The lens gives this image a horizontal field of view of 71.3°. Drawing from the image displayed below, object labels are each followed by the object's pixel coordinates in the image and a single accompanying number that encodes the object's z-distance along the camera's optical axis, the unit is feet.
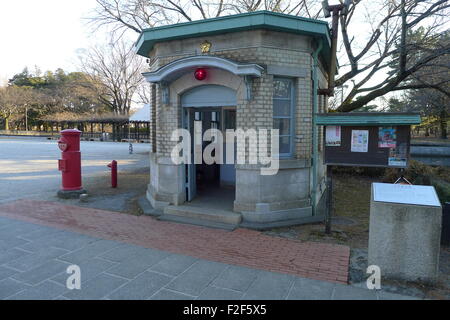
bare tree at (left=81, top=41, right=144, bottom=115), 133.91
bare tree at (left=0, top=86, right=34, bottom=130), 167.63
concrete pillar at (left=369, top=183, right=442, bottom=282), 12.94
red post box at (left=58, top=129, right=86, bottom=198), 29.45
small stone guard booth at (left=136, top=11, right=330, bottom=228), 20.79
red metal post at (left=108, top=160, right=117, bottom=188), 34.69
